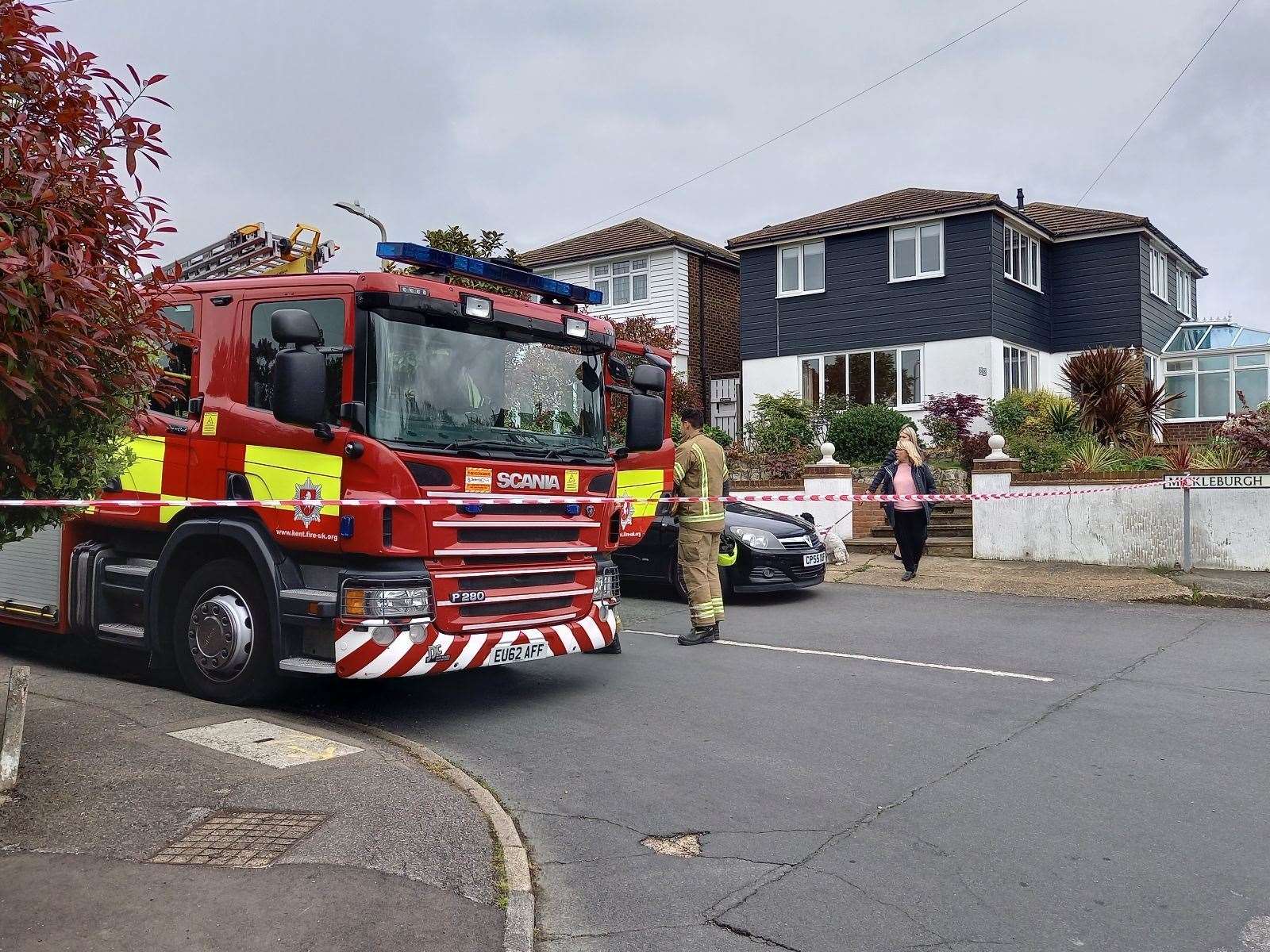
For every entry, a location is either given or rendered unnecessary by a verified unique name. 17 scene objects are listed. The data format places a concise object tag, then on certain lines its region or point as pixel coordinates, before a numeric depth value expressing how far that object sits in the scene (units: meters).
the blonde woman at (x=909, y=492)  13.60
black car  11.98
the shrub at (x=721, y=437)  22.12
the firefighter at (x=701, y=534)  9.60
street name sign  13.09
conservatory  25.77
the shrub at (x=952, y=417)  23.17
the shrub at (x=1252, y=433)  13.60
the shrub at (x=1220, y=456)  13.93
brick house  30.02
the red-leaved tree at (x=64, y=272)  3.86
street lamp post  15.13
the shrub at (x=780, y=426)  22.42
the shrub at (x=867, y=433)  22.53
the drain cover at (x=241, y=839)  4.19
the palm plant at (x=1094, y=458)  15.89
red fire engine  6.31
